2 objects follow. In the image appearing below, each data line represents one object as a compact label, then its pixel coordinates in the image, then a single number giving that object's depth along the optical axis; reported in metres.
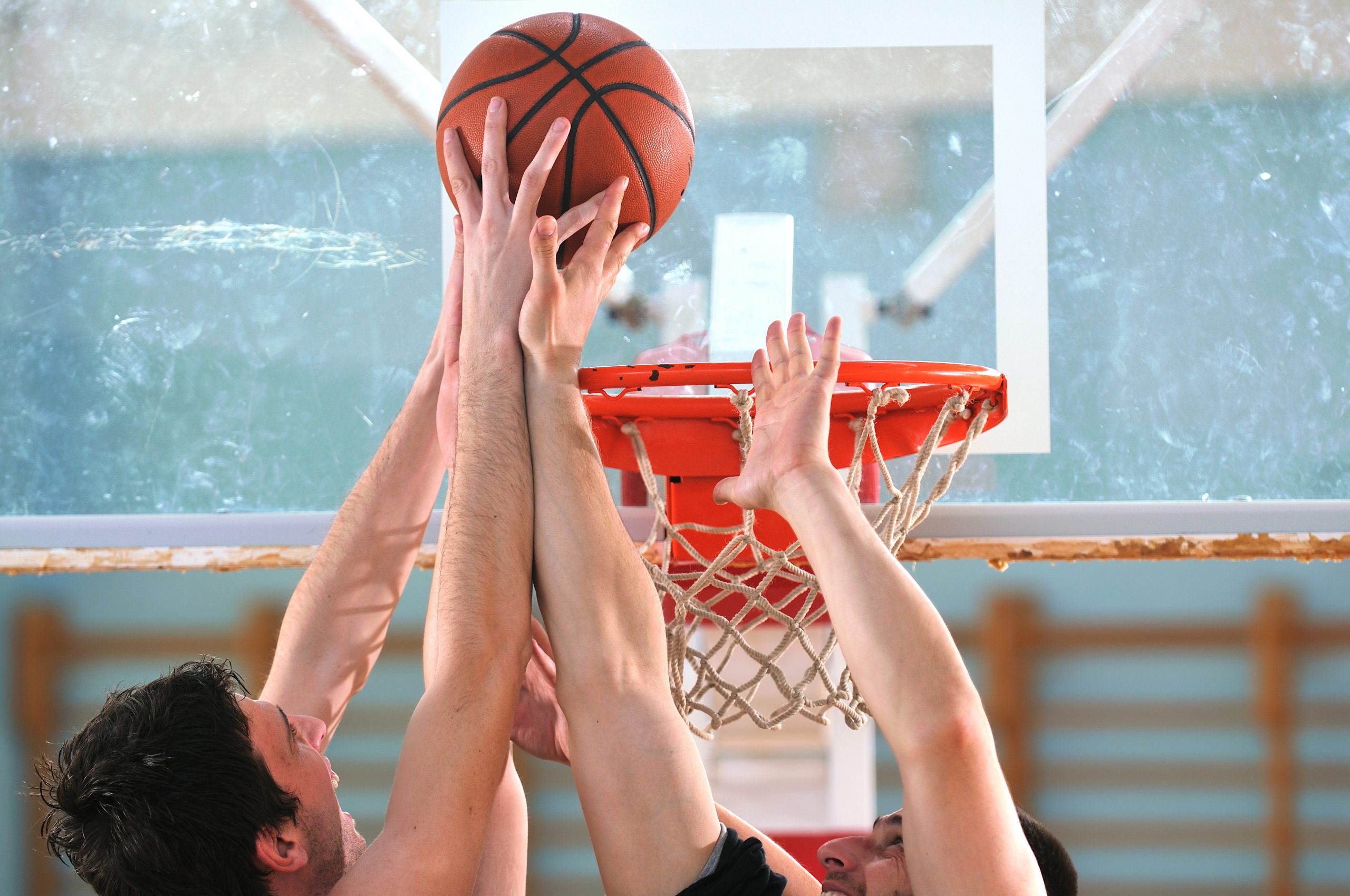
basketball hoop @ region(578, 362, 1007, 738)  3.39
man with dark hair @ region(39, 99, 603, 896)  3.20
